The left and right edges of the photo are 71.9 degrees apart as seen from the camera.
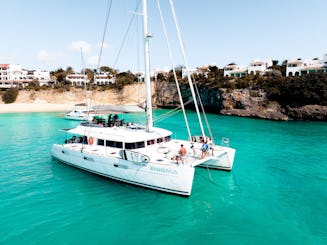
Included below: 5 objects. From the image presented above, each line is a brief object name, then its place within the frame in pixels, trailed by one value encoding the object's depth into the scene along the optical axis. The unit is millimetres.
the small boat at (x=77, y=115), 45625
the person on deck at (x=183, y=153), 12550
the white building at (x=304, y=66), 58553
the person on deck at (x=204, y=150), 13006
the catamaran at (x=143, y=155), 11875
